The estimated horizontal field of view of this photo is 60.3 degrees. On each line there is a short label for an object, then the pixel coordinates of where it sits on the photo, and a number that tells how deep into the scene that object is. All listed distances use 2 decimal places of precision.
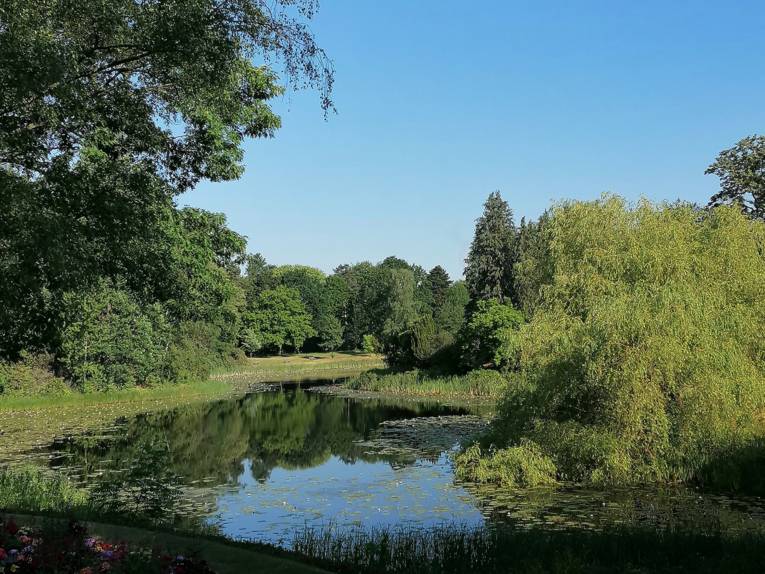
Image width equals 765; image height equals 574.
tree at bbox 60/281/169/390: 41.31
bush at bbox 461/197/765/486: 17.52
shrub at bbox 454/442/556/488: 17.67
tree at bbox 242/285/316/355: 100.12
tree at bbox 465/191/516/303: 66.75
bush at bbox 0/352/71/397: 37.28
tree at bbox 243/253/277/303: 108.32
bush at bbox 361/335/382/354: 100.49
